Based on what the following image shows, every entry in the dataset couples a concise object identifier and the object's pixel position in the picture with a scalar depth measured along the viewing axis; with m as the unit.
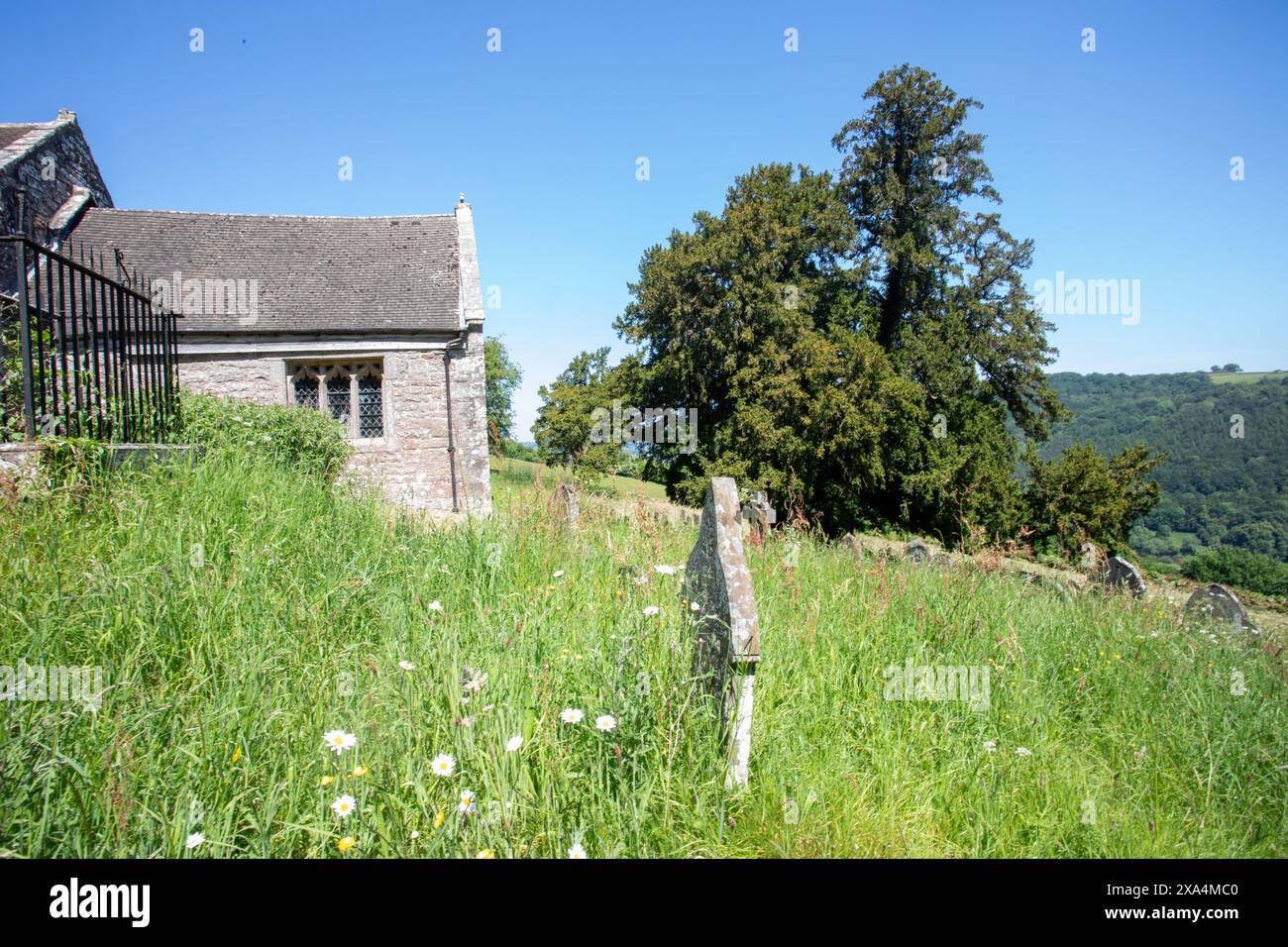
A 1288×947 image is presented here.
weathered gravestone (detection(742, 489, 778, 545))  6.13
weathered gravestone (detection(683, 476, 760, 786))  2.78
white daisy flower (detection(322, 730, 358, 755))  2.31
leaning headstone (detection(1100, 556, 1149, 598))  8.87
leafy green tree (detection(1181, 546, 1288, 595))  28.91
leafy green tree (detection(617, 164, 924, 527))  20.14
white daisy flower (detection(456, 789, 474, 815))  2.13
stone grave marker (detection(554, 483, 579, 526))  5.94
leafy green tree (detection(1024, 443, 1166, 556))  22.89
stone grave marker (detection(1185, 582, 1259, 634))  6.87
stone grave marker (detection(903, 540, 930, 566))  8.77
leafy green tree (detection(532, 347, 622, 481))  23.42
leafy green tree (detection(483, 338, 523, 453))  50.78
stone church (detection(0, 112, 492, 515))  14.91
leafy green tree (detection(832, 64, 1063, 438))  22.25
